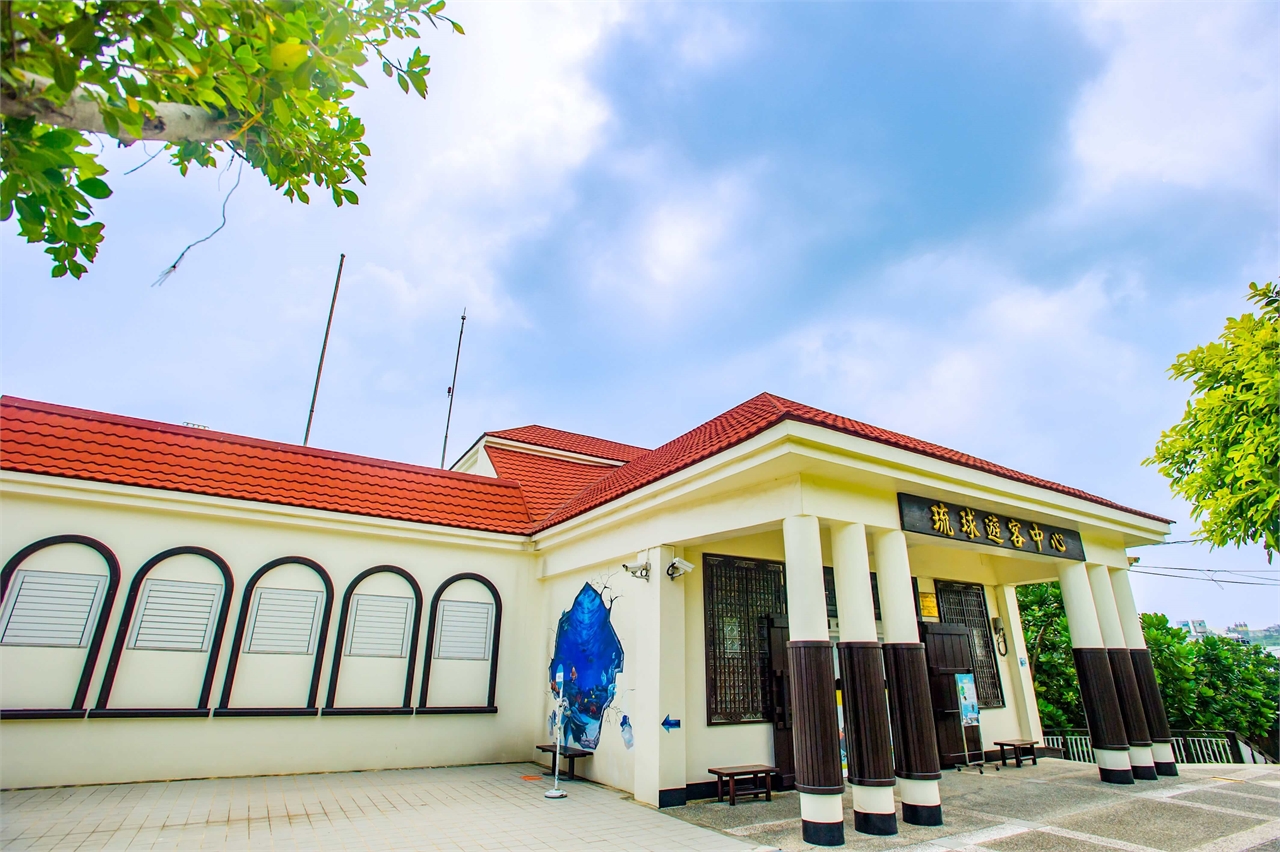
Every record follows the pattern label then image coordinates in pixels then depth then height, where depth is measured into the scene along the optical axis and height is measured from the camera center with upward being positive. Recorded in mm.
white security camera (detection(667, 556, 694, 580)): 6145 +789
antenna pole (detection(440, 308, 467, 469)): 14625 +6706
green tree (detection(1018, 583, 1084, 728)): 13438 -73
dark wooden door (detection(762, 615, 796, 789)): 6586 -524
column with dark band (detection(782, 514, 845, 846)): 4637 -330
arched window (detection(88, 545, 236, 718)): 6371 +151
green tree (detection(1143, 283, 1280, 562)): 7691 +2886
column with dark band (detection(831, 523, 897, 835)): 4879 -332
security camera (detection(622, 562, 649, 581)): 6477 +798
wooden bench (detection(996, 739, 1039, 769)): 8125 -1275
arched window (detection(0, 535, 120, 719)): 6000 +273
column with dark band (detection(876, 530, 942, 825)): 5254 -370
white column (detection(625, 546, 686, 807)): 5781 -354
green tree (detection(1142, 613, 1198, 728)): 12438 -361
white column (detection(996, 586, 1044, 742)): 9297 -218
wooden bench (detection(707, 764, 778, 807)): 5758 -1250
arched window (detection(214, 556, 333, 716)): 6852 +72
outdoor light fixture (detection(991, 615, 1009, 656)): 9500 +236
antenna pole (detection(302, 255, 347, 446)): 12297 +5397
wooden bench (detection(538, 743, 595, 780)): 6832 -1158
